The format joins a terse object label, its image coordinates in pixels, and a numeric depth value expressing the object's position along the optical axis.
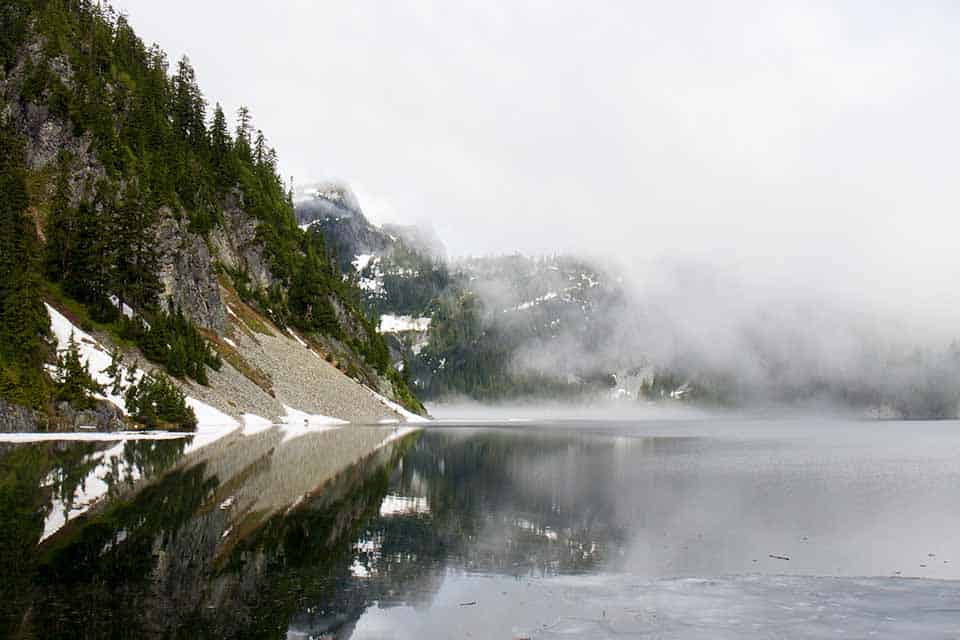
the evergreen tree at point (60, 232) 86.19
